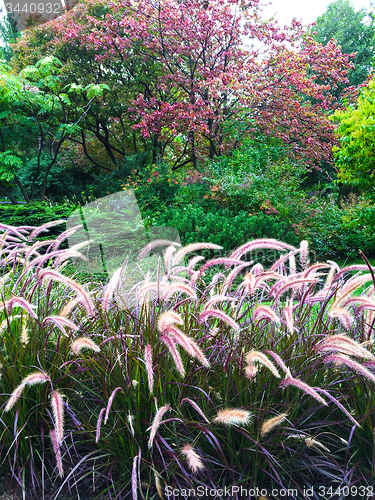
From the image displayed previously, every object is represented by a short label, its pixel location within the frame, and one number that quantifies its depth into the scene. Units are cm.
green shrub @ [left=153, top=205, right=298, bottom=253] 569
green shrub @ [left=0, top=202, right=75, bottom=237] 716
